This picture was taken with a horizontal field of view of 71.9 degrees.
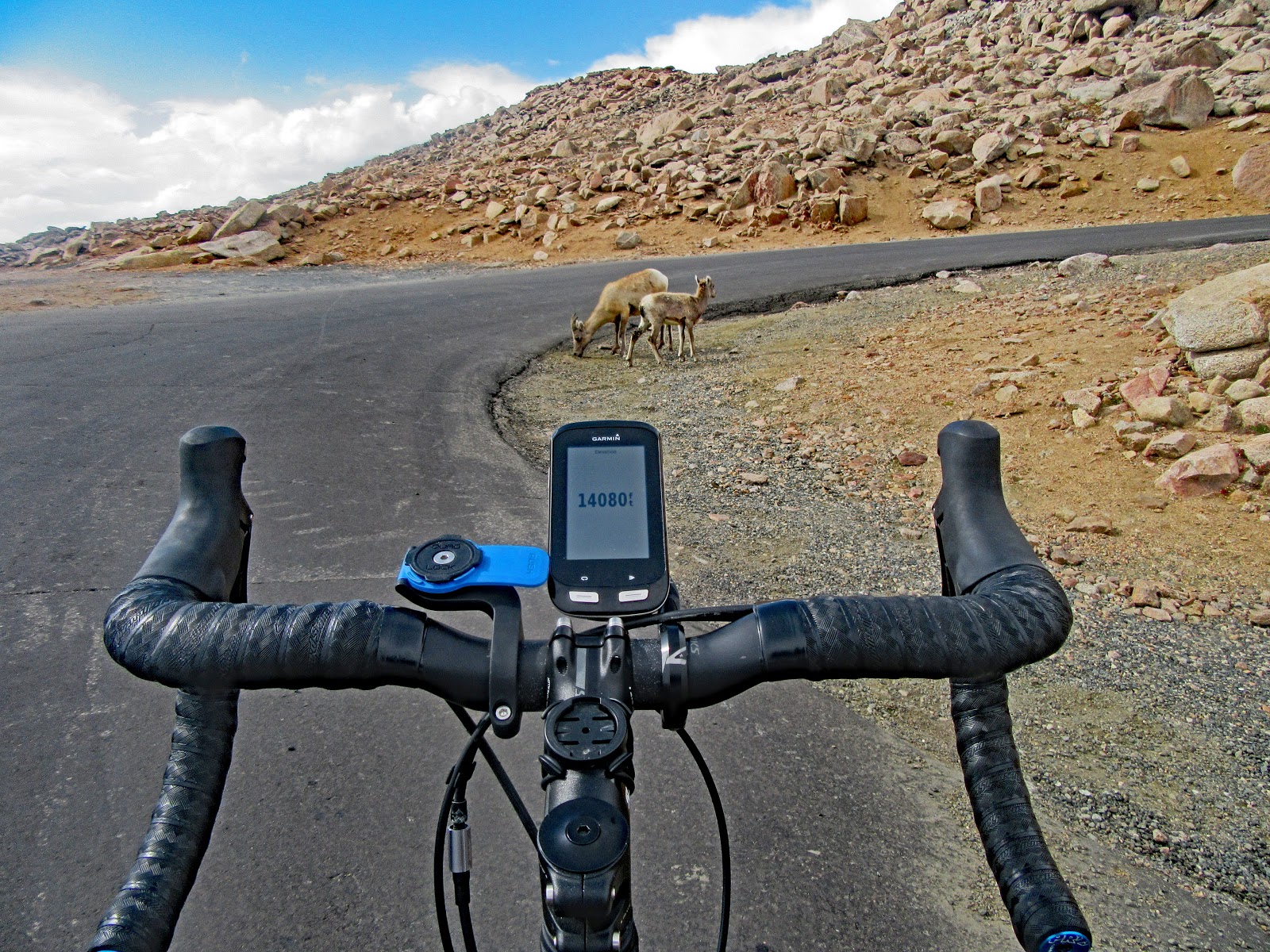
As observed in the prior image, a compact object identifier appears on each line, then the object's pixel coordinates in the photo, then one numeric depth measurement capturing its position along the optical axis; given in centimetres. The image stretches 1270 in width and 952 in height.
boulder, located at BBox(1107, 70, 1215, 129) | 2531
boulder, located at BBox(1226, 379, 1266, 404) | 673
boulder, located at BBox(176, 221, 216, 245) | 2280
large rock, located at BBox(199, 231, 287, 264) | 2131
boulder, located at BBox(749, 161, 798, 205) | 2441
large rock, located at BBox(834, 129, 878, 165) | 2589
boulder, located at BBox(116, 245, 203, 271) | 2048
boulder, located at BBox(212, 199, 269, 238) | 2297
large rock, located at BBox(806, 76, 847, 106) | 3781
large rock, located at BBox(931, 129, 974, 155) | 2588
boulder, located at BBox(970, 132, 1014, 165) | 2478
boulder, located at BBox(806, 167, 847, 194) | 2475
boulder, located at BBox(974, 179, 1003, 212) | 2273
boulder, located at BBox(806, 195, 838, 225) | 2353
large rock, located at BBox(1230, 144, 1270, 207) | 2064
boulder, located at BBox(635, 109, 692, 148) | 3375
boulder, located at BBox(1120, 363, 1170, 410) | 717
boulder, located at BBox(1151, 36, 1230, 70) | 3114
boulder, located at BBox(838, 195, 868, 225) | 2341
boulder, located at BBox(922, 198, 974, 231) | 2216
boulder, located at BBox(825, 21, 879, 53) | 5059
